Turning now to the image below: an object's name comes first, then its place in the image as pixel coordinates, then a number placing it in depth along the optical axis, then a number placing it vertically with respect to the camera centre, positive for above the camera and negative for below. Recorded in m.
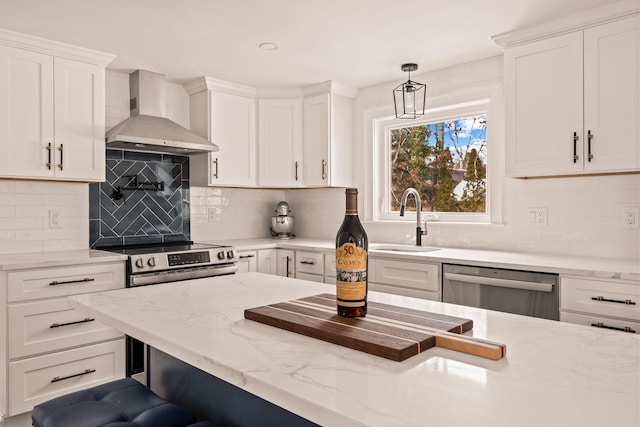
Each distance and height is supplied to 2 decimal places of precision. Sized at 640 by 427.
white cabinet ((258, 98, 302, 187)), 4.21 +0.61
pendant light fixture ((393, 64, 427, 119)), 3.58 +0.93
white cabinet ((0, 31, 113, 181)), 2.88 +0.67
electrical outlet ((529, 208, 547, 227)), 3.13 -0.04
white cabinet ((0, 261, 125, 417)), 2.63 -0.76
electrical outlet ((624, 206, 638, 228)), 2.76 -0.04
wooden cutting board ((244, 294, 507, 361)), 0.98 -0.29
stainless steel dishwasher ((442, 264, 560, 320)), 2.44 -0.45
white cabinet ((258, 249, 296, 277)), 3.89 -0.43
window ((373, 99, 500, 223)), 3.58 +0.41
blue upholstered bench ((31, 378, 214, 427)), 1.33 -0.61
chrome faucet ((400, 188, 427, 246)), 3.57 -0.04
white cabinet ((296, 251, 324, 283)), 3.65 -0.44
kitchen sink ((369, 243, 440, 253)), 3.53 -0.29
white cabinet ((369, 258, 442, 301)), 2.94 -0.45
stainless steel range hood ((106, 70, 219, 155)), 3.40 +0.65
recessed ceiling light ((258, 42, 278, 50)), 3.12 +1.13
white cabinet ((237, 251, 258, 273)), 3.76 -0.41
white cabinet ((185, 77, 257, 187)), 3.93 +0.72
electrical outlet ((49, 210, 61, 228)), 3.32 -0.06
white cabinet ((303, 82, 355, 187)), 4.05 +0.66
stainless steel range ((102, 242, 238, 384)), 3.08 -0.38
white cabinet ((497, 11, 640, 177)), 2.49 +0.63
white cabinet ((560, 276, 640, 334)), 2.18 -0.45
